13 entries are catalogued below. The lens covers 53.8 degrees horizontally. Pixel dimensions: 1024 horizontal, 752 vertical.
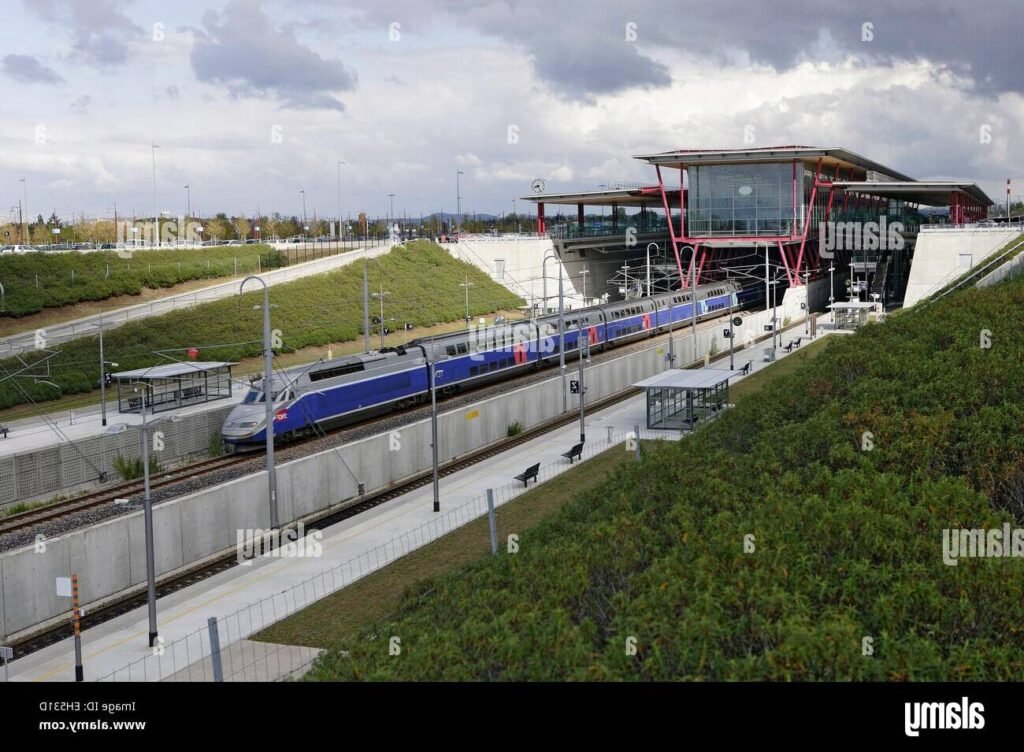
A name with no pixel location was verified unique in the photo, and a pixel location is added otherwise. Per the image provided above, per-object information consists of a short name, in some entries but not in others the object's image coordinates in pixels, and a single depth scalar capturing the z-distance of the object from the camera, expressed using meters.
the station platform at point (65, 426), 40.00
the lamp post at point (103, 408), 42.61
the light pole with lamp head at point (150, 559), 21.28
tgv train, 38.94
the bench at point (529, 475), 33.62
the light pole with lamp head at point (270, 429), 29.23
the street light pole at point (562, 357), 48.56
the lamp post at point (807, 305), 77.95
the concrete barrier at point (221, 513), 22.72
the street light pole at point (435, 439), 31.33
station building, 88.06
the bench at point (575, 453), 36.88
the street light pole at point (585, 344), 61.91
